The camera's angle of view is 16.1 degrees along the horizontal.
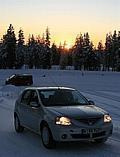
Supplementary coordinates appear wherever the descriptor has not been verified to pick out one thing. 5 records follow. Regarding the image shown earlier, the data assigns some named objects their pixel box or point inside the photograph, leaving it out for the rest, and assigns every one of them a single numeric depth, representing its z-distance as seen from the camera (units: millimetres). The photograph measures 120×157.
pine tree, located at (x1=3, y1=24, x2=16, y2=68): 108312
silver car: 9555
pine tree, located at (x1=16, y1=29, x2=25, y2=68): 115000
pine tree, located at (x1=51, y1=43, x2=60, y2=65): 153250
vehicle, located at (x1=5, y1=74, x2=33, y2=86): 53100
